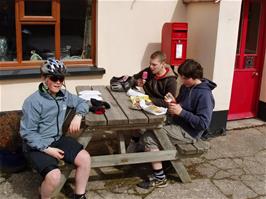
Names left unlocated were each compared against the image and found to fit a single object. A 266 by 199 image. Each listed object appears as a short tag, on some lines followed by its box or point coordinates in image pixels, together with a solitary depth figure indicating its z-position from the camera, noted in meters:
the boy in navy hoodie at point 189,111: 2.53
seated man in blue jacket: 2.18
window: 3.27
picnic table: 2.37
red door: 3.88
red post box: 3.48
